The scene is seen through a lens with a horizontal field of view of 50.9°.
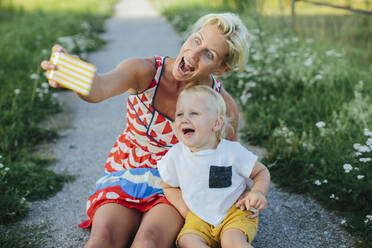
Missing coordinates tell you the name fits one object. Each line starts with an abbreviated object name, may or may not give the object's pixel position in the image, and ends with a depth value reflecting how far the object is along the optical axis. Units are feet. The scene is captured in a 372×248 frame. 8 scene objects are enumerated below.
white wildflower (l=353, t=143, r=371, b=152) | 7.45
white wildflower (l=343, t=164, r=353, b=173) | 7.47
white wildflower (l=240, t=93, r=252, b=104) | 13.05
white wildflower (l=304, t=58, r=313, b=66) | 12.96
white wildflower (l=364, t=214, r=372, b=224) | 7.09
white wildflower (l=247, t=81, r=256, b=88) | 13.29
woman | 6.43
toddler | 6.36
